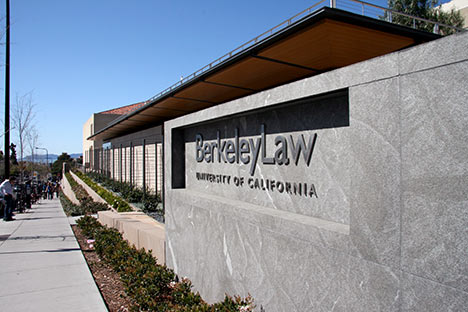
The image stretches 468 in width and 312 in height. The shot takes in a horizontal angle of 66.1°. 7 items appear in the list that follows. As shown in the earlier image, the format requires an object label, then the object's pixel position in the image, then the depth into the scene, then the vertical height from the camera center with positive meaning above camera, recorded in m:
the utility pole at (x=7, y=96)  14.12 +2.78
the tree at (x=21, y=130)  22.12 +2.01
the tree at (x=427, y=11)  22.80 +9.79
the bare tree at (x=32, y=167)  43.21 -0.54
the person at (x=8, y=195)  13.00 -1.16
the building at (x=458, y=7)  24.74 +10.86
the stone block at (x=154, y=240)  6.58 -1.56
